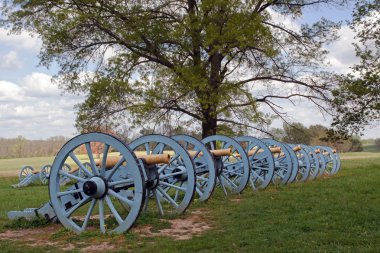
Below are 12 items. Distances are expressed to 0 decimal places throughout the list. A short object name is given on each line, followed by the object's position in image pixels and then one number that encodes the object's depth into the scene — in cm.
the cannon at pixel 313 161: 1788
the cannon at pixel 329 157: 2111
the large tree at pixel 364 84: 1206
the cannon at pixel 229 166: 1185
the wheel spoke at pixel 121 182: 740
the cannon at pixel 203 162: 1045
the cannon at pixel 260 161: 1350
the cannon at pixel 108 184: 718
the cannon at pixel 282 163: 1487
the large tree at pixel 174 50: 1802
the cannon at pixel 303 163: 1635
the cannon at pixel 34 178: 2063
